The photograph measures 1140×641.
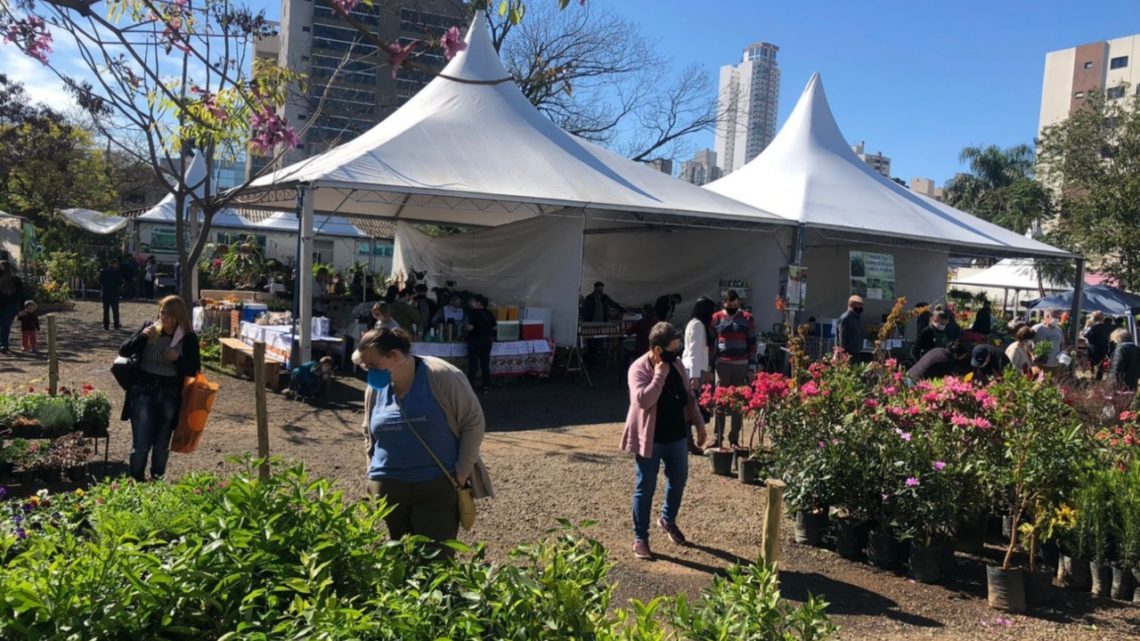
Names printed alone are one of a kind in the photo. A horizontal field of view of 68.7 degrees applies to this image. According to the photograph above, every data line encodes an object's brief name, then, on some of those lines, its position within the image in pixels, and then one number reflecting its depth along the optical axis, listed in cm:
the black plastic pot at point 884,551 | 536
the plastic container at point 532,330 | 1300
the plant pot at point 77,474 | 650
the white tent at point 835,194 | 1494
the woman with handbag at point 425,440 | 363
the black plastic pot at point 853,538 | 558
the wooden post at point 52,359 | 791
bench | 1125
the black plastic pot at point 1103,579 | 506
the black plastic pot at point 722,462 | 777
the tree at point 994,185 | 4078
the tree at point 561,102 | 2551
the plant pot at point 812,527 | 584
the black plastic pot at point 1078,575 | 516
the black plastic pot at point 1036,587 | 492
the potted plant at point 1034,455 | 504
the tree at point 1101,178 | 2142
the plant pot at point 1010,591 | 481
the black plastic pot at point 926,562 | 517
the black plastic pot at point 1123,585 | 498
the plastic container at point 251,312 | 1423
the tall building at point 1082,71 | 6494
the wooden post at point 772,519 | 364
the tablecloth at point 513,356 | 1205
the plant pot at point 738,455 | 766
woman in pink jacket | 523
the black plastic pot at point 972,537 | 584
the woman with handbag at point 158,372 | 555
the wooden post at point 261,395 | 530
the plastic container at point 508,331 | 1270
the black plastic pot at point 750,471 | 739
